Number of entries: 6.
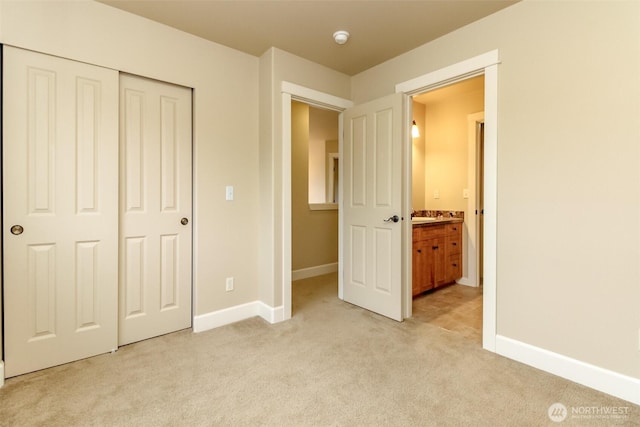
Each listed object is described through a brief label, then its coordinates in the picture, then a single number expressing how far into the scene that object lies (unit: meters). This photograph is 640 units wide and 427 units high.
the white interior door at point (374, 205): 2.70
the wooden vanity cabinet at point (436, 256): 3.35
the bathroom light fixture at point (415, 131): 4.05
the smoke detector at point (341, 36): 2.38
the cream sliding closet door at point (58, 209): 1.84
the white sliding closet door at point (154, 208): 2.26
